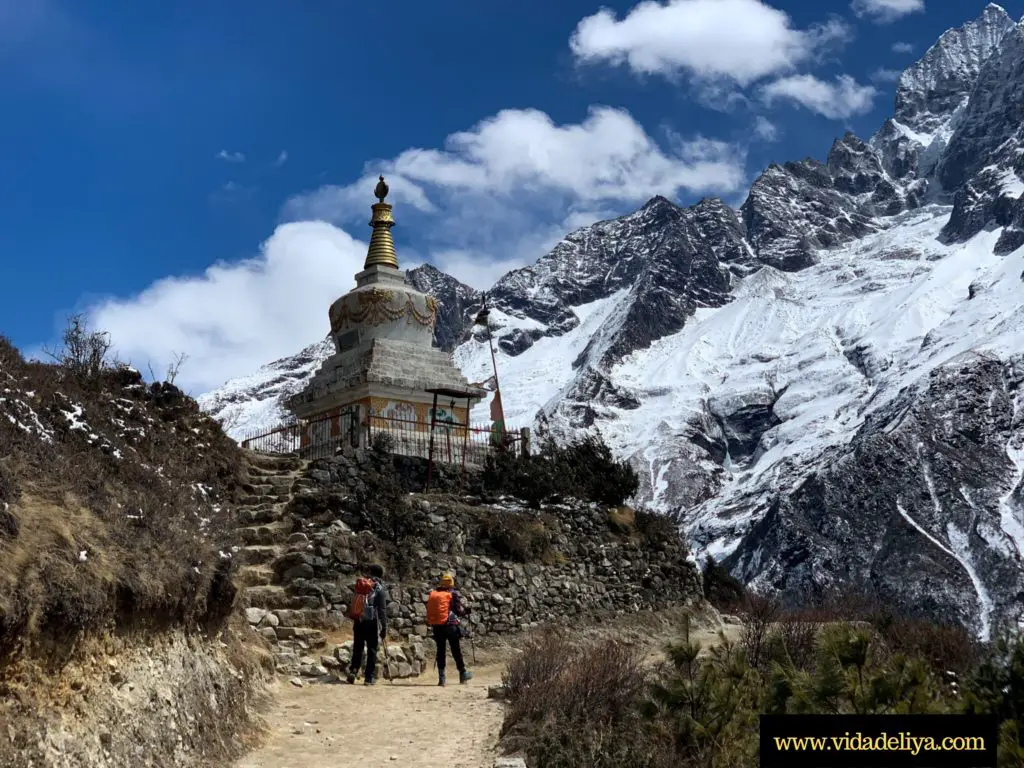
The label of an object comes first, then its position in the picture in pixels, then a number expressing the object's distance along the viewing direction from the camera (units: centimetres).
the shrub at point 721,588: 2830
